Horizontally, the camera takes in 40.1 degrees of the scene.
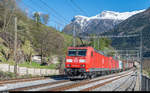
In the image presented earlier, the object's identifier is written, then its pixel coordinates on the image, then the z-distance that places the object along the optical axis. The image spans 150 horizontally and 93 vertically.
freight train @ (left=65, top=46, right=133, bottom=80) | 21.22
